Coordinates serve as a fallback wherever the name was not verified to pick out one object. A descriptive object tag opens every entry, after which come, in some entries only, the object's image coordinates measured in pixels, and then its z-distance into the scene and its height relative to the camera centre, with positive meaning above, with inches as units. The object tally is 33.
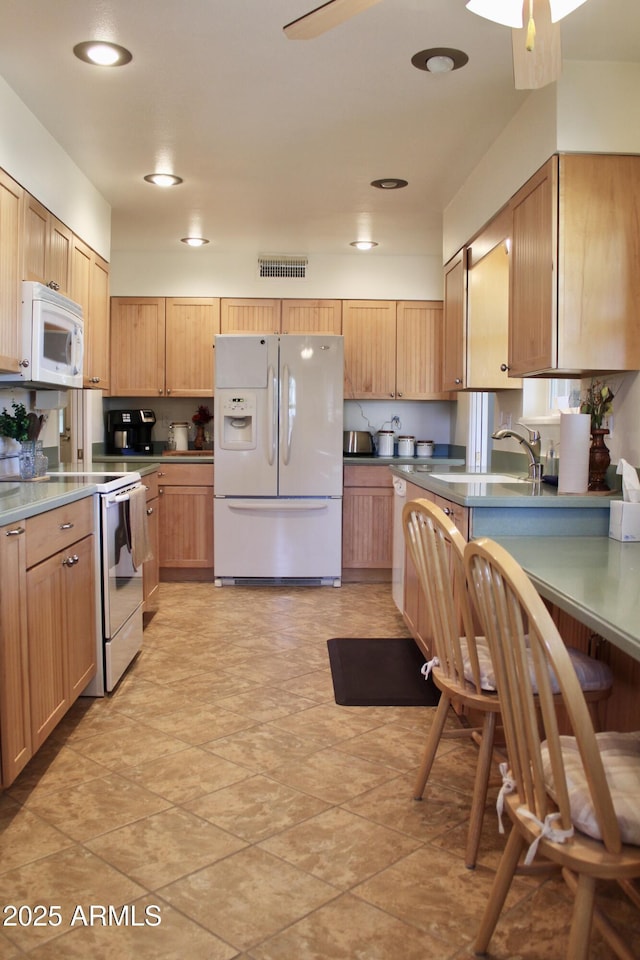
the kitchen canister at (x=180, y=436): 225.5 +2.0
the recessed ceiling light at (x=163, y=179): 154.5 +55.5
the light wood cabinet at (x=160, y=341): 220.5 +30.3
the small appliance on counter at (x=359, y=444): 223.5 -0.1
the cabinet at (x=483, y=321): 148.6 +25.0
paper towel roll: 103.6 -1.1
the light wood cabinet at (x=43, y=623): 81.9 -23.2
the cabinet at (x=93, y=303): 151.9 +30.3
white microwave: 119.1 +17.7
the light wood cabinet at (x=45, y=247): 122.5 +34.4
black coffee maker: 218.7 +3.7
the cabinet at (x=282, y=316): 221.9 +38.2
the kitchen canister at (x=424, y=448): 229.5 -1.2
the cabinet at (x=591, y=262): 101.3 +25.2
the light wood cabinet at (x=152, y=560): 164.1 -27.1
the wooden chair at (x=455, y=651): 70.9 -21.0
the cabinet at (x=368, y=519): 208.7 -21.3
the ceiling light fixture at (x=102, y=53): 101.7 +54.4
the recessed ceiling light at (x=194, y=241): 207.9 +57.1
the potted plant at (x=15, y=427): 127.6 +2.5
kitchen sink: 139.3 -6.4
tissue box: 89.3 -9.0
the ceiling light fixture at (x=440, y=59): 102.0 +53.9
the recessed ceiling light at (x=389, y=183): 155.9 +55.5
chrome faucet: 120.6 -1.5
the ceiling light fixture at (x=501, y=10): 66.4 +39.5
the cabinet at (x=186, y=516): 204.5 -20.3
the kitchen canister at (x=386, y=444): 224.7 -0.1
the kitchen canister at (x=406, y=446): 227.1 -0.6
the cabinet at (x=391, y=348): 223.3 +28.8
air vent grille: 221.3 +52.8
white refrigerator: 195.0 -3.4
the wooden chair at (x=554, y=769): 44.7 -22.0
